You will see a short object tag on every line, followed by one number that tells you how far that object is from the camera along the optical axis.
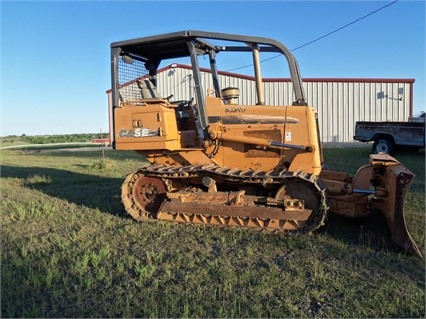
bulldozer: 5.71
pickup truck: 16.84
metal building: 25.27
